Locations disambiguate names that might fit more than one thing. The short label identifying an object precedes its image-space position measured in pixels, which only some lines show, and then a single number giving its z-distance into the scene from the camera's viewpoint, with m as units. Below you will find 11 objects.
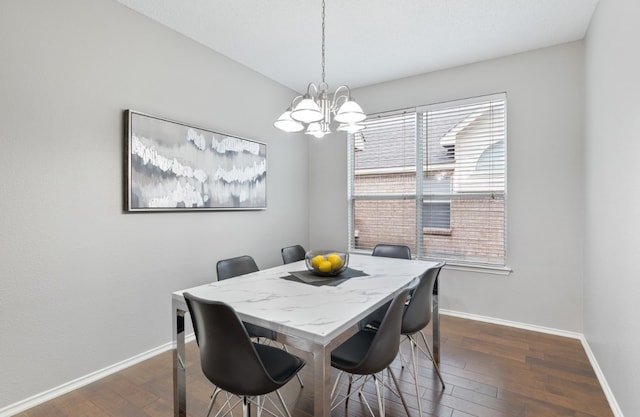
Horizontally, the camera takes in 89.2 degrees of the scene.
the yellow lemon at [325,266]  2.04
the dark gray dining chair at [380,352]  1.45
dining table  1.22
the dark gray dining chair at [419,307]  1.82
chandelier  1.81
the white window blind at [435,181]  3.35
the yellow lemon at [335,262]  2.05
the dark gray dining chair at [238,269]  1.96
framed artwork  2.47
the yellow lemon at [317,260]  2.07
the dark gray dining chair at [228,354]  1.25
